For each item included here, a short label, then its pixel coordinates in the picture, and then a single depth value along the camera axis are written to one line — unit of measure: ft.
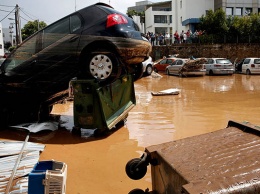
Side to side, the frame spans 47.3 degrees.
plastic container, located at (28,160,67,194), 9.02
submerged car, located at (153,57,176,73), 81.65
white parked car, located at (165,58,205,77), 68.69
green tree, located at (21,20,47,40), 179.32
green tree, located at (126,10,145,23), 195.05
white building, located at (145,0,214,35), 132.87
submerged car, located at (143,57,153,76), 64.77
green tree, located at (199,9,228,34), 104.32
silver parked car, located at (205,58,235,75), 68.80
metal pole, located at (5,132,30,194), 11.04
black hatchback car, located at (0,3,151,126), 19.51
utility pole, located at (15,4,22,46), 83.87
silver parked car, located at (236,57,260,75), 66.90
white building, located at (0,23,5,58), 169.48
